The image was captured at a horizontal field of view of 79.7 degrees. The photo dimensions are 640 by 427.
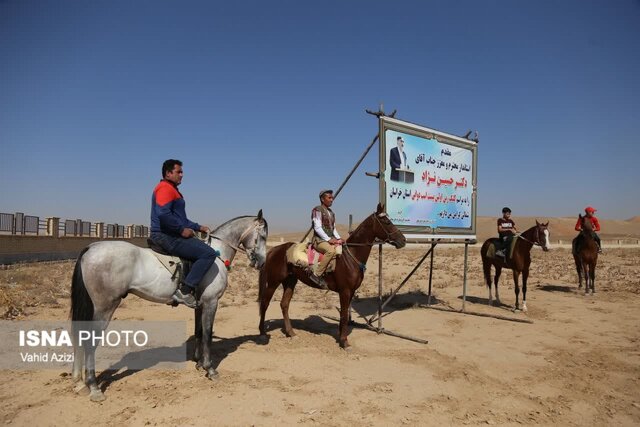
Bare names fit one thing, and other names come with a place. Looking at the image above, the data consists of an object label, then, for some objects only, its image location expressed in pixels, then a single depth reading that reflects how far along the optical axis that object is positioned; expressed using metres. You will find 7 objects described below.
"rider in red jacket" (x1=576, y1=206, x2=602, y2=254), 14.73
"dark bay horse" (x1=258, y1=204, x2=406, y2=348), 8.29
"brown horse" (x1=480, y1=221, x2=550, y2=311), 11.75
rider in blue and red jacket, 5.79
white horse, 5.26
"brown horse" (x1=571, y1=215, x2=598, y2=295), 14.61
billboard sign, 9.64
